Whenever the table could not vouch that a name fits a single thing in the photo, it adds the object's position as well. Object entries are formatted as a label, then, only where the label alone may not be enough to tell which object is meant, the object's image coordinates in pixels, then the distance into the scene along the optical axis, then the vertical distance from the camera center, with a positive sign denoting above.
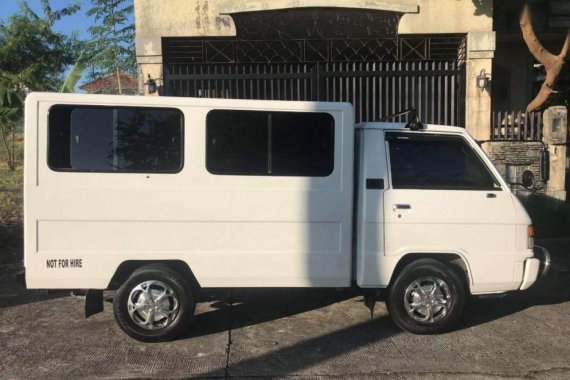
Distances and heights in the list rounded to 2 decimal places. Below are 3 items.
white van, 4.61 -0.22
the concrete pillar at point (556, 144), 10.08 +0.75
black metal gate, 10.49 +1.99
